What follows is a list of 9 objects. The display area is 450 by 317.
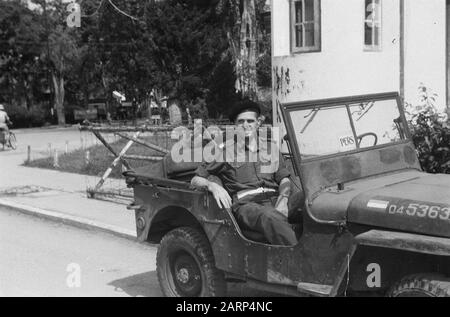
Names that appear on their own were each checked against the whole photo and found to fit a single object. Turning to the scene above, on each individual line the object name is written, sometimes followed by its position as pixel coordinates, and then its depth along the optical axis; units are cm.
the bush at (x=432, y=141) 697
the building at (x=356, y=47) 1177
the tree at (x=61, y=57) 4491
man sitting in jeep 476
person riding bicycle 2234
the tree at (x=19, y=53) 4456
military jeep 376
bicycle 2241
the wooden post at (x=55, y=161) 1606
